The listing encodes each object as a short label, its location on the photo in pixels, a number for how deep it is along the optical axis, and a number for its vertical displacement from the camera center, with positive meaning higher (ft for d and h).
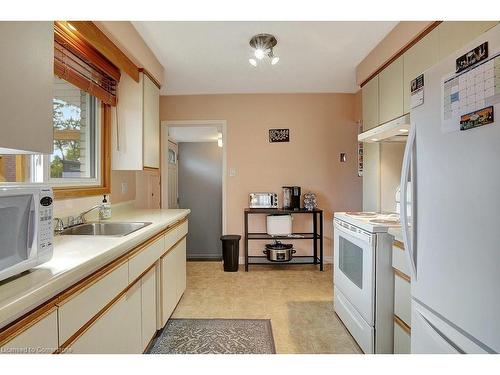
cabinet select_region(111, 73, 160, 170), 8.45 +1.83
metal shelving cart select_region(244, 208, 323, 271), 11.79 -2.23
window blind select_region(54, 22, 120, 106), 5.82 +2.94
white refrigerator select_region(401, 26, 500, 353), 2.76 -0.30
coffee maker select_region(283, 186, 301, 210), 12.30 -0.49
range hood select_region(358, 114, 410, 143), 6.31 +1.38
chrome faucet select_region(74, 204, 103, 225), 6.61 -0.75
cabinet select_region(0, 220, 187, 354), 2.65 -1.66
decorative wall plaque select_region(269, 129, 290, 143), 12.82 +2.31
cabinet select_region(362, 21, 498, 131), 5.12 +2.74
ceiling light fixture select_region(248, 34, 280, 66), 7.76 +4.01
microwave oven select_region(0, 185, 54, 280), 2.69 -0.43
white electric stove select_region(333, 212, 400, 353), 5.55 -2.03
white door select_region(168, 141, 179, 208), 16.52 +0.60
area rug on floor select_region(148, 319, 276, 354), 6.26 -3.63
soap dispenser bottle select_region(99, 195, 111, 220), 7.38 -0.66
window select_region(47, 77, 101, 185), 6.68 +1.31
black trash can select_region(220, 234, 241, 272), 11.86 -2.83
